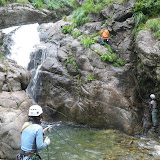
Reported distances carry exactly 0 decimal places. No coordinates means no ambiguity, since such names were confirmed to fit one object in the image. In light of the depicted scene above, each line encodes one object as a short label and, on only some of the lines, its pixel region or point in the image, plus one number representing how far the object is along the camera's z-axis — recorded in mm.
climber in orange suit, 10992
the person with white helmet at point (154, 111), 8797
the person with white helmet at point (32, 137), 3457
